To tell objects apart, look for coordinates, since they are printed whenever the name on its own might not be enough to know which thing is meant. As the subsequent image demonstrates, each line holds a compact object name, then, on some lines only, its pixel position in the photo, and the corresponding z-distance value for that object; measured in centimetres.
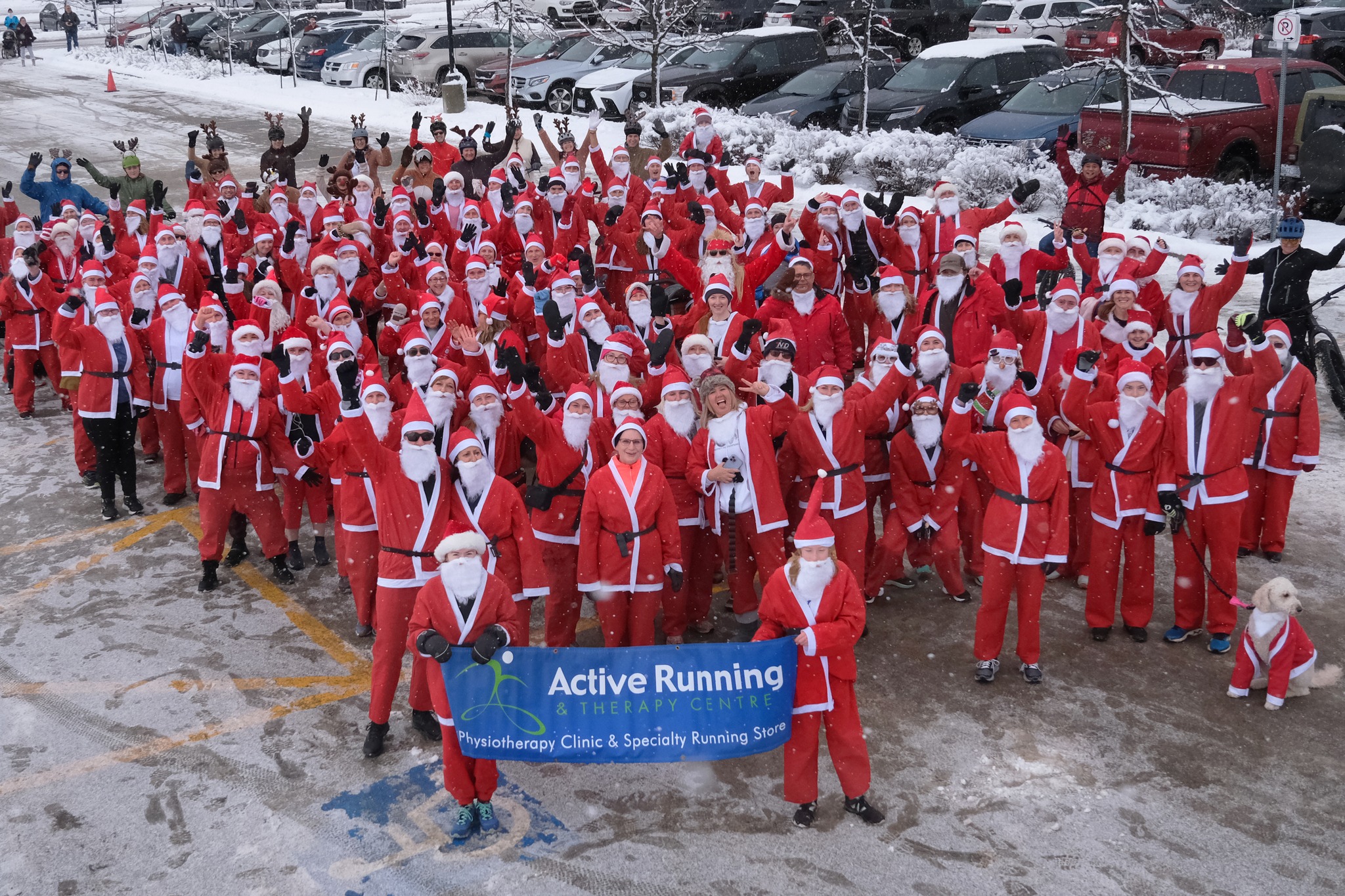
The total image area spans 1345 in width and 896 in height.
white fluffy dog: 590
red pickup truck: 1518
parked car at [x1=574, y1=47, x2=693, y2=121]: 2209
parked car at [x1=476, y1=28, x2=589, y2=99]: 2548
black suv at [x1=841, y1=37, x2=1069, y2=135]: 1830
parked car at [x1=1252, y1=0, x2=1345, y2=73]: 2108
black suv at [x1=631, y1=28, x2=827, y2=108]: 2152
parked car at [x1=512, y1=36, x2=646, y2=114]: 2399
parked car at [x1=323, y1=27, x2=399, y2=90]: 2912
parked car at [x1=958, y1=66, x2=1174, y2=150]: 1655
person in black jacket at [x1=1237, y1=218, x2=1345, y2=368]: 845
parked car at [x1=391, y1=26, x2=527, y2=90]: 2798
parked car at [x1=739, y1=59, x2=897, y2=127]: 1969
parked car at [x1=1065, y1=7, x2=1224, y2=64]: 2105
